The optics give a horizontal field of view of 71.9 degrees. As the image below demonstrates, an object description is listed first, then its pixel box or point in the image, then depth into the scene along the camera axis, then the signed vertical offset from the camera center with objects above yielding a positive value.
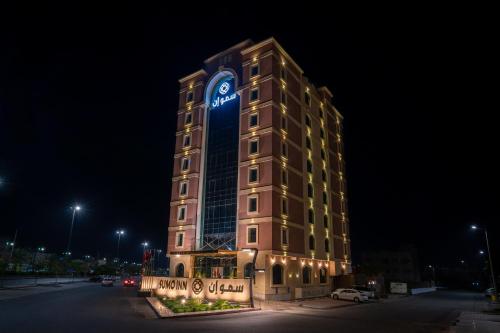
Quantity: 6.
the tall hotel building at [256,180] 45.19 +12.20
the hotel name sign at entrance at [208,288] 30.53 -2.25
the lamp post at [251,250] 43.00 +1.70
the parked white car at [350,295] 42.28 -3.60
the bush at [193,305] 24.22 -3.11
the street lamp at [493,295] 45.53 -3.53
